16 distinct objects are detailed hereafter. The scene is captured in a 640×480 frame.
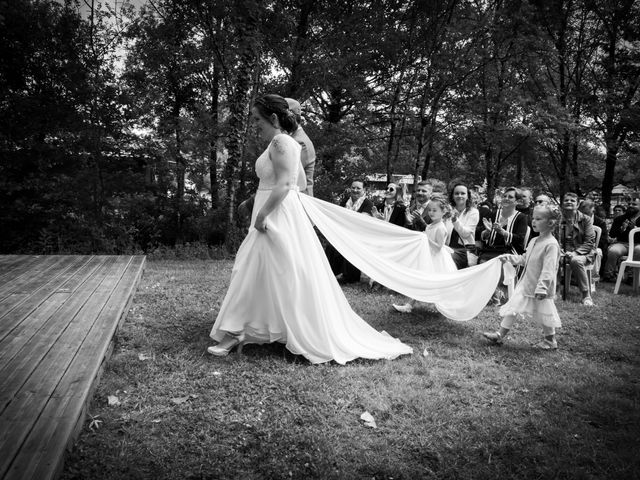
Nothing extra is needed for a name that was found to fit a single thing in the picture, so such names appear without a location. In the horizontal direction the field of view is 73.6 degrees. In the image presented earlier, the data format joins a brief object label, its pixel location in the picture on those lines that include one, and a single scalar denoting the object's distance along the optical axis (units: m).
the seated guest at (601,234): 7.78
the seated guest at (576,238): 6.99
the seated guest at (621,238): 8.98
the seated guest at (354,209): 7.51
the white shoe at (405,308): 5.77
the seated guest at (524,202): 7.02
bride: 3.75
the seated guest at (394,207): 7.62
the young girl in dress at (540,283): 4.46
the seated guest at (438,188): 6.32
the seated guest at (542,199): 6.88
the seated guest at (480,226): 6.99
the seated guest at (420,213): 7.05
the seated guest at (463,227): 6.92
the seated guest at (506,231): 6.60
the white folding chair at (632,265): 7.54
